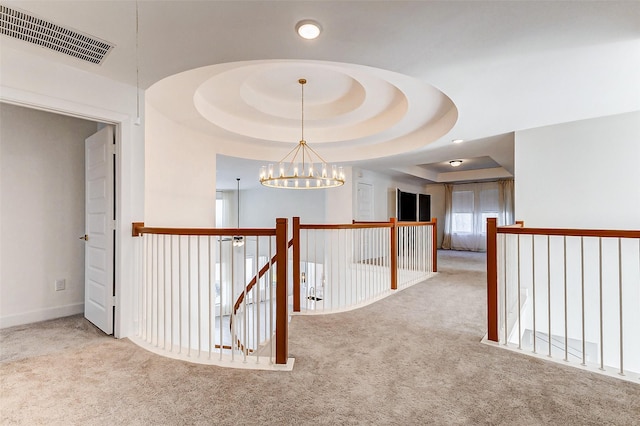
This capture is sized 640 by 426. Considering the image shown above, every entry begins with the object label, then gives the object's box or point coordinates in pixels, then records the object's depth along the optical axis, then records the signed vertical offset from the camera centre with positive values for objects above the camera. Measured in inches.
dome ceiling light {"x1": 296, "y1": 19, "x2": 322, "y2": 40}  76.7 +49.9
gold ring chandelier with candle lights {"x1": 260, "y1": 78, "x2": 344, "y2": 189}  175.0 +43.8
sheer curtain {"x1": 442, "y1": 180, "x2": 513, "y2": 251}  342.3 +6.7
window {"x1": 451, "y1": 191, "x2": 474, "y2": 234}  368.8 +4.6
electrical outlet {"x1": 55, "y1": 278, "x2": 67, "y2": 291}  130.0 -29.8
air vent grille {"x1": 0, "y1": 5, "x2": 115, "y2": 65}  76.0 +50.2
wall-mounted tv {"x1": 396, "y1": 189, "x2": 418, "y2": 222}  320.5 +11.6
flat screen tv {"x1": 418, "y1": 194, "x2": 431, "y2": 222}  355.7 +10.8
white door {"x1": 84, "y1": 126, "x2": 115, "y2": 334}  111.4 -4.9
